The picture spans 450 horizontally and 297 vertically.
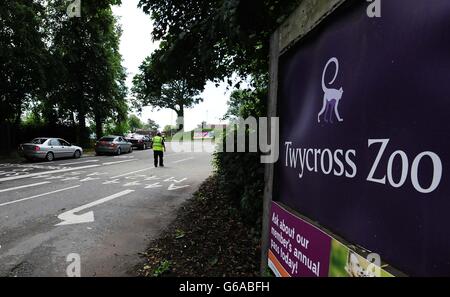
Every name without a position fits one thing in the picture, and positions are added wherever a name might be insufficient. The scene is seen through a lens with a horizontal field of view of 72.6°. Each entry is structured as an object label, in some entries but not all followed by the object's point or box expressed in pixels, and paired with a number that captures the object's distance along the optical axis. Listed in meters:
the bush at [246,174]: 4.77
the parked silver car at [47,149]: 18.06
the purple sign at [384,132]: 1.15
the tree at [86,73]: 24.83
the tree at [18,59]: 17.83
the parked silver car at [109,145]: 24.58
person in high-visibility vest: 16.16
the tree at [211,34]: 3.28
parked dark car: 33.42
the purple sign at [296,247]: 1.88
